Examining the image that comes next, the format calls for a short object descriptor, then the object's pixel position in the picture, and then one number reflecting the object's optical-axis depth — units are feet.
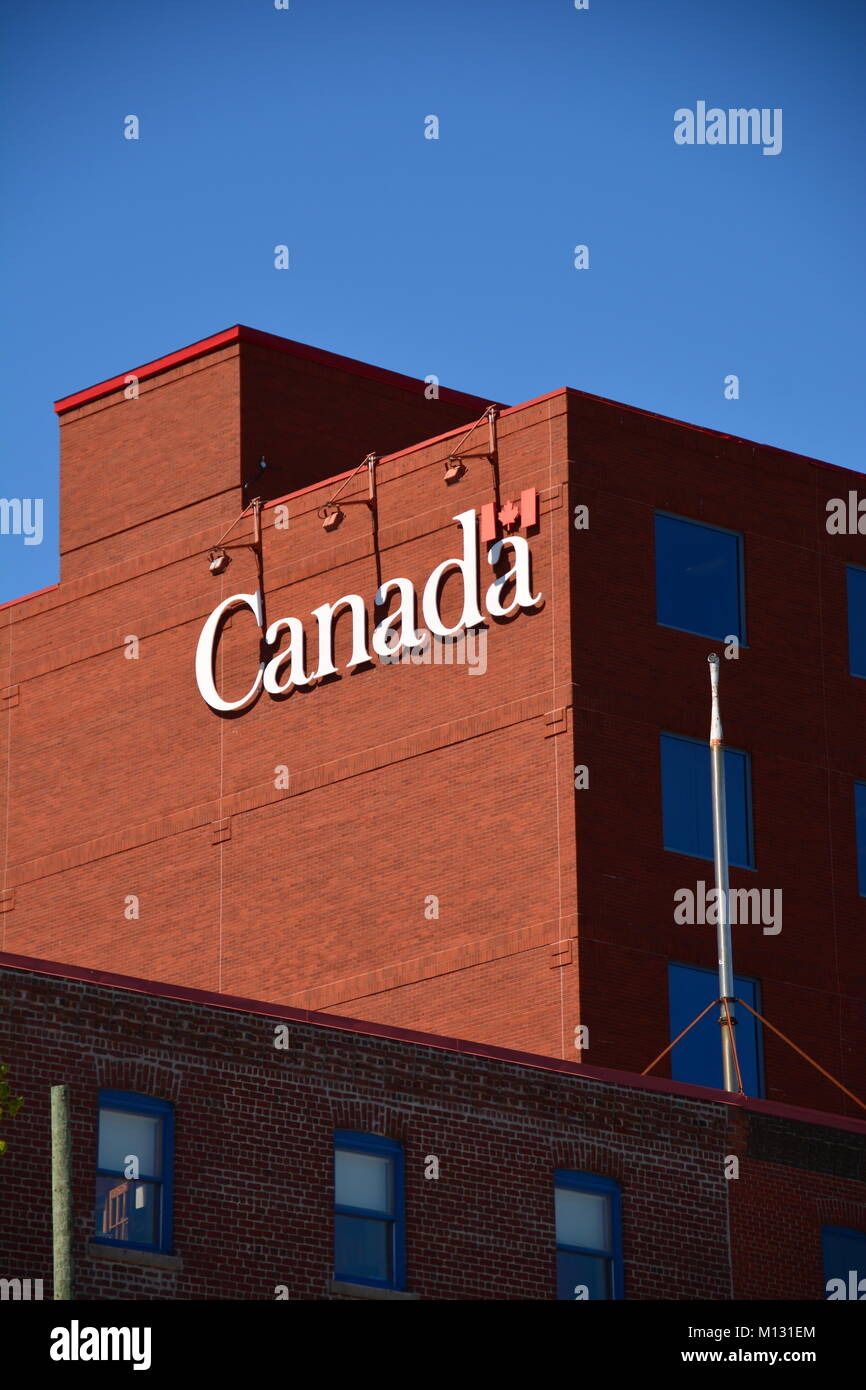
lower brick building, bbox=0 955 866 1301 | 120.16
